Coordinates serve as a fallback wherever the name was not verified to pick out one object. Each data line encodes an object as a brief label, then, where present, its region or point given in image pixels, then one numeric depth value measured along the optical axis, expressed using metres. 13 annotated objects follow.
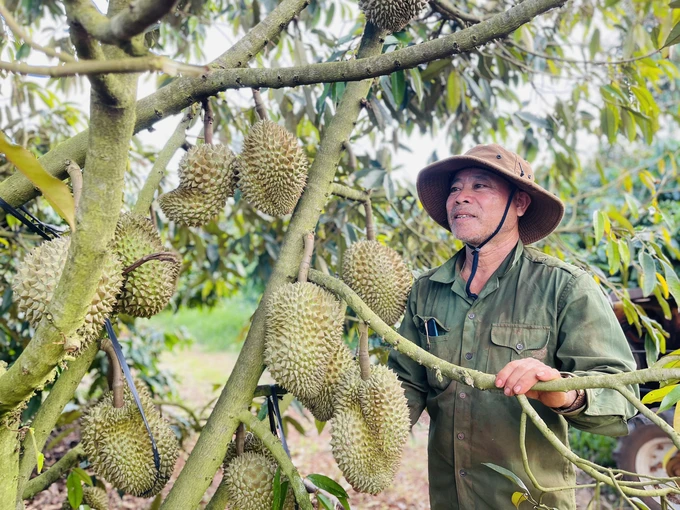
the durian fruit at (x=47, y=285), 1.15
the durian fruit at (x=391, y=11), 1.48
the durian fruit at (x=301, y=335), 1.32
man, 1.47
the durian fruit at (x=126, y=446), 1.40
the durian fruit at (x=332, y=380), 1.44
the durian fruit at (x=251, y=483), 1.34
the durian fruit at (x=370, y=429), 1.34
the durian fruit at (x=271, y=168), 1.45
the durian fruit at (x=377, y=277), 1.56
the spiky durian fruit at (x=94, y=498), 1.84
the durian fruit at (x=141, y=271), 1.36
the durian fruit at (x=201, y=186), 1.46
